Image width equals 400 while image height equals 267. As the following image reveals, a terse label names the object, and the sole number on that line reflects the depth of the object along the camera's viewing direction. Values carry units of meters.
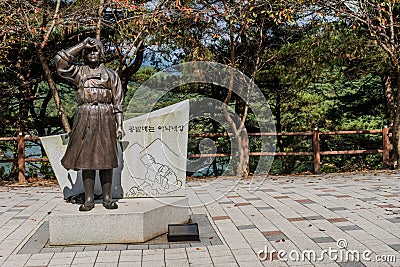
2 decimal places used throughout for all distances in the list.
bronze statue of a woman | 4.34
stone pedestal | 4.34
